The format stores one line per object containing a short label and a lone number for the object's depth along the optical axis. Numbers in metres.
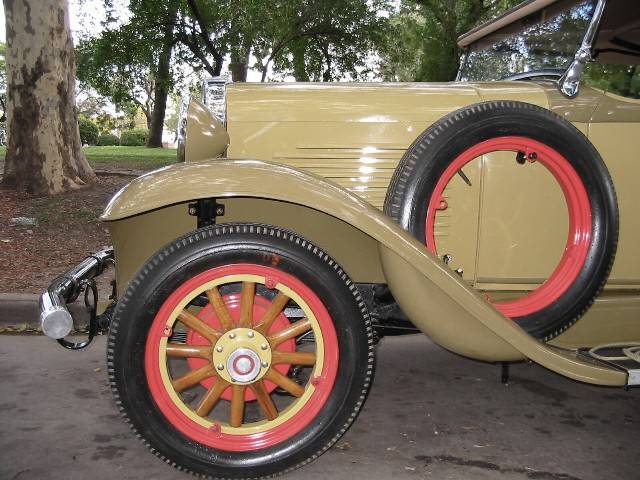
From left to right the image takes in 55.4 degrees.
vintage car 2.10
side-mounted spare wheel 2.28
